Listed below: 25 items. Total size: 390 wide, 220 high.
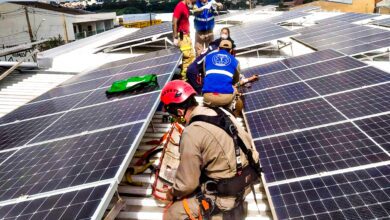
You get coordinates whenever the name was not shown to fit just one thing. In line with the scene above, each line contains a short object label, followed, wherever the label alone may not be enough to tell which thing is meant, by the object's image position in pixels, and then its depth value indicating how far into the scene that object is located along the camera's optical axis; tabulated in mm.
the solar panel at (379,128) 5062
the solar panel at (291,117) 6281
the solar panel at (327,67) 8734
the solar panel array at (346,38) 12591
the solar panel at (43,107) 7535
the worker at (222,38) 8773
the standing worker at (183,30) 11734
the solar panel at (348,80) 7449
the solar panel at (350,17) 22438
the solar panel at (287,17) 22712
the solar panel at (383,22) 19288
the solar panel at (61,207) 3523
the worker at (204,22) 11461
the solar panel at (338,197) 3871
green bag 7686
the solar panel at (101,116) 5922
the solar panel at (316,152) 4848
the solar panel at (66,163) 4203
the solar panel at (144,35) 14992
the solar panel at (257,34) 13405
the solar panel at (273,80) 8919
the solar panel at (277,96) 7676
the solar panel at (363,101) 6130
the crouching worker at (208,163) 4098
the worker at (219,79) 5016
